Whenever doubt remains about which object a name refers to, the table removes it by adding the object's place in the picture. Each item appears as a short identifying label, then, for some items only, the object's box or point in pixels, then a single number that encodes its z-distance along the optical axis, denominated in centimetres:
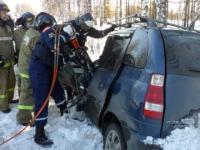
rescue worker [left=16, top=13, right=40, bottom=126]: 363
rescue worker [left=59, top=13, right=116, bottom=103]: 318
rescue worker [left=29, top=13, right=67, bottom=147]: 305
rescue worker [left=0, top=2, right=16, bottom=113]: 401
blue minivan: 201
